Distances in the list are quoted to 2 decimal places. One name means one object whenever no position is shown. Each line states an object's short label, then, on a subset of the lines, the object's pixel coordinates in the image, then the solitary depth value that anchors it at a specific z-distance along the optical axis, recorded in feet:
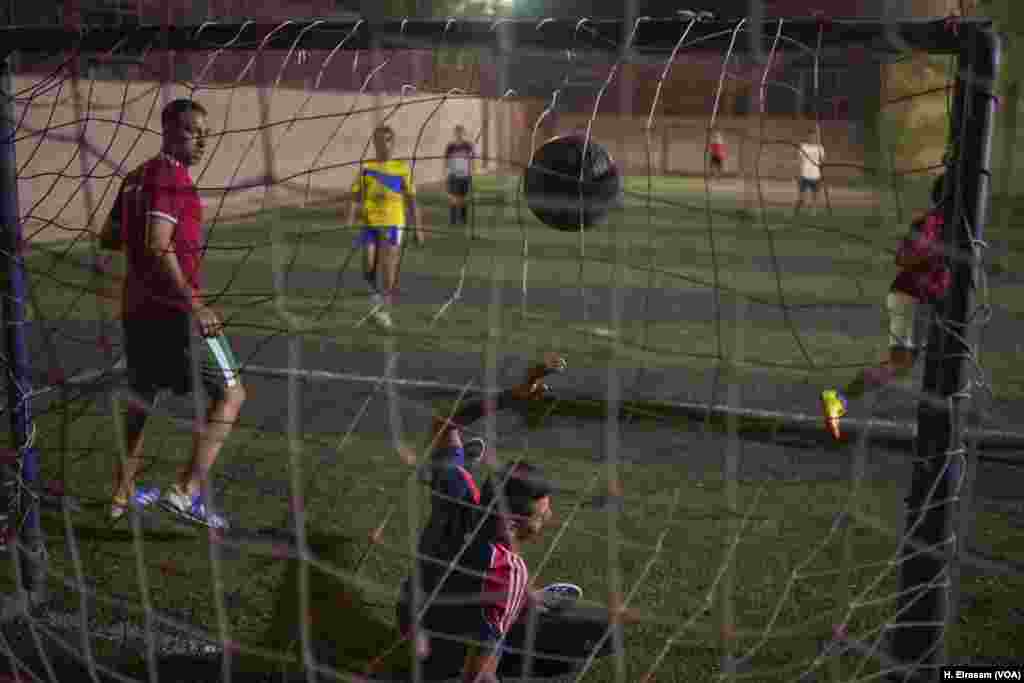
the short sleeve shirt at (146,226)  11.46
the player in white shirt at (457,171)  29.17
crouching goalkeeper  8.10
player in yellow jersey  25.12
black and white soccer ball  10.34
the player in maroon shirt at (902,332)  14.55
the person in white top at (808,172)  32.28
